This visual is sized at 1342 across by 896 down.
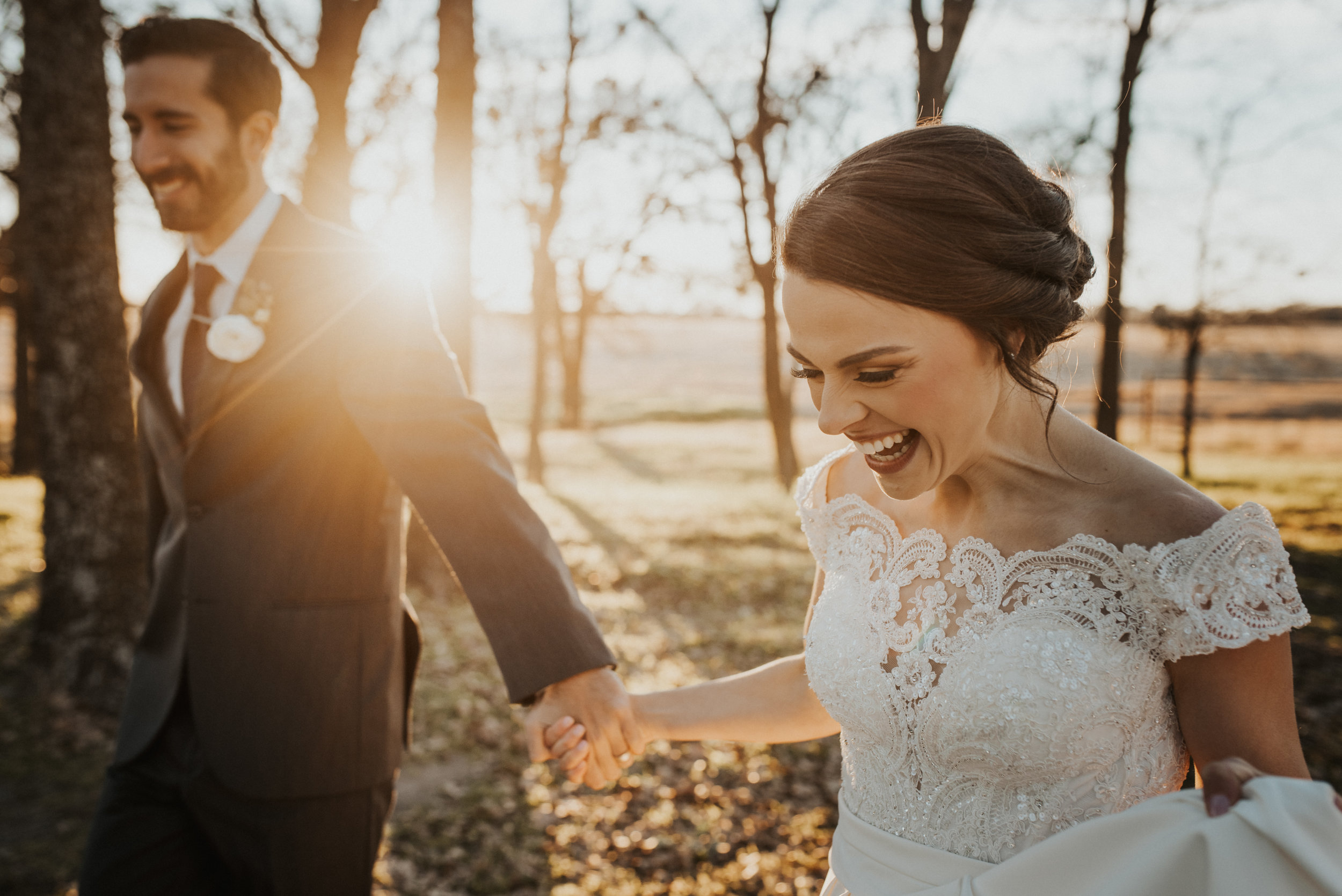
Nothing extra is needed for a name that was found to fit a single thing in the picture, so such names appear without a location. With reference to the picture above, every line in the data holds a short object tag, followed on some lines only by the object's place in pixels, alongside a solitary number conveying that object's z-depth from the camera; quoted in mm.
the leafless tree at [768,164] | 16172
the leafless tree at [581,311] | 22641
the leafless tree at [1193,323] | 20984
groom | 2287
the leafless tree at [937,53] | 4973
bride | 1600
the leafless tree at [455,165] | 8339
